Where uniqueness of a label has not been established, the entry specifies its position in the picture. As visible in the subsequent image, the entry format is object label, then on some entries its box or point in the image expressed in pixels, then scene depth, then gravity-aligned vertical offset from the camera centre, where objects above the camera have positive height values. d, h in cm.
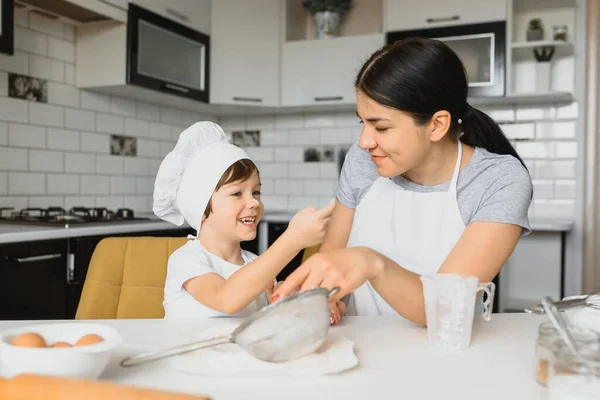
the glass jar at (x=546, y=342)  72 -19
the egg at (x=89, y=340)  78 -20
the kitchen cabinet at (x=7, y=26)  233 +60
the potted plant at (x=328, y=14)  388 +111
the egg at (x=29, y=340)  75 -19
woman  124 +1
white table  78 -26
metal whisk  105 -19
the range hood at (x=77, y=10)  271 +81
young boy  132 -5
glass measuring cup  99 -19
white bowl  72 -21
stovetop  246 -13
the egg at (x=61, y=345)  77 -20
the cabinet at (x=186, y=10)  316 +96
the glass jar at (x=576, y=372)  66 -20
